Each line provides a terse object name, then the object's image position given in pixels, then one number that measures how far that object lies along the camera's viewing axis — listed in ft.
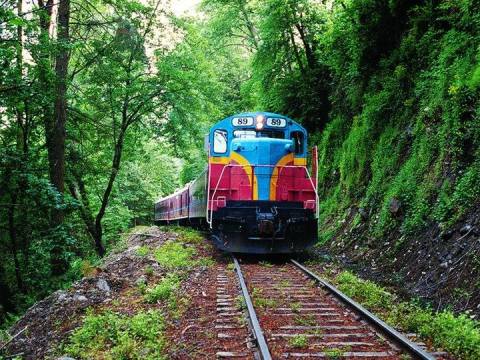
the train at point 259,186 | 32.68
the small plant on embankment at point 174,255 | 30.73
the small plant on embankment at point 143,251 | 35.59
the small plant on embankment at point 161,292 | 21.47
